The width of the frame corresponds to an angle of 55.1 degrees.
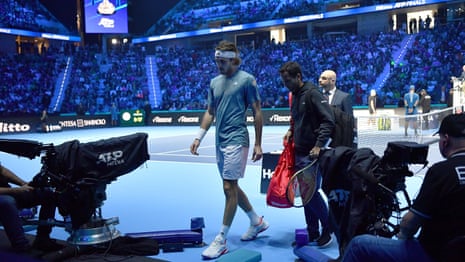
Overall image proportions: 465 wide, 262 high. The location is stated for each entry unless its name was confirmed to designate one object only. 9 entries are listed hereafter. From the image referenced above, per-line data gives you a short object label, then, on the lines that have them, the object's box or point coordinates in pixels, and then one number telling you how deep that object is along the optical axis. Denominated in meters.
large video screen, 34.88
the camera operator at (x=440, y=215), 2.22
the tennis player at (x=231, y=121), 4.46
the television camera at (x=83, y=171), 4.05
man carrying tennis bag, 4.25
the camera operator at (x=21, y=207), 4.16
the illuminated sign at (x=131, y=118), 27.06
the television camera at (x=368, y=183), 2.79
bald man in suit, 5.00
